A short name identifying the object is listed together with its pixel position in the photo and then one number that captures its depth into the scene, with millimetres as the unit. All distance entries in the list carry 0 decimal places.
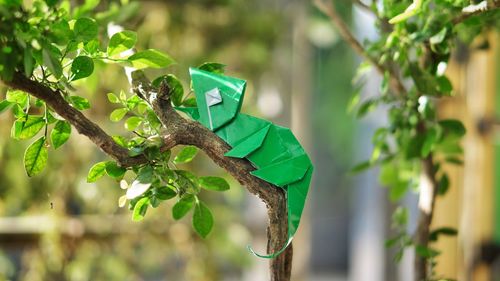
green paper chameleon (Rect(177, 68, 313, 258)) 1115
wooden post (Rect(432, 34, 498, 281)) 2086
